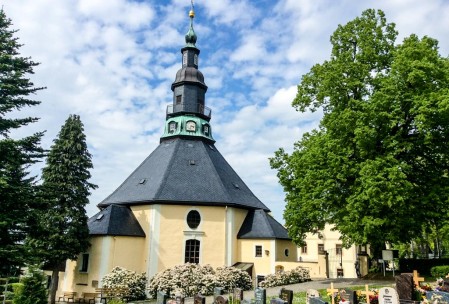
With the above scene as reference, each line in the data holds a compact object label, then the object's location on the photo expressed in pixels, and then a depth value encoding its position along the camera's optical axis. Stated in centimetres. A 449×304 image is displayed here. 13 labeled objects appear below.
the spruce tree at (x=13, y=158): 1686
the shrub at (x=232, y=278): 2398
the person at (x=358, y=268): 2692
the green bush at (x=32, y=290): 1625
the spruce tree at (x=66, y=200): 2309
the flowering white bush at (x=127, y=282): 2384
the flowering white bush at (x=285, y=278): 2473
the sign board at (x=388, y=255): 1925
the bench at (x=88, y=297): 2425
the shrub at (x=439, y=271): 1951
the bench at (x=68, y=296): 2537
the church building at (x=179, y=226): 2617
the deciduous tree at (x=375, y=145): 1819
